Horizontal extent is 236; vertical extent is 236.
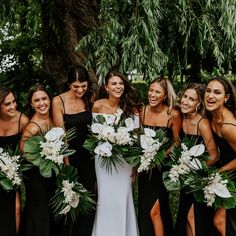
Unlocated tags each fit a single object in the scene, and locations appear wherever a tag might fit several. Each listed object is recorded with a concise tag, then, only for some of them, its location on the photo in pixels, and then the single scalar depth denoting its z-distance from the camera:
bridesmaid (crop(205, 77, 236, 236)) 4.23
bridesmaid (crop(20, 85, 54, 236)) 4.58
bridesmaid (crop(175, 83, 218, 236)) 4.39
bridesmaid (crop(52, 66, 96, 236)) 4.82
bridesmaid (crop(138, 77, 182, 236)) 4.66
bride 4.78
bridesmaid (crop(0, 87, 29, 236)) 4.52
